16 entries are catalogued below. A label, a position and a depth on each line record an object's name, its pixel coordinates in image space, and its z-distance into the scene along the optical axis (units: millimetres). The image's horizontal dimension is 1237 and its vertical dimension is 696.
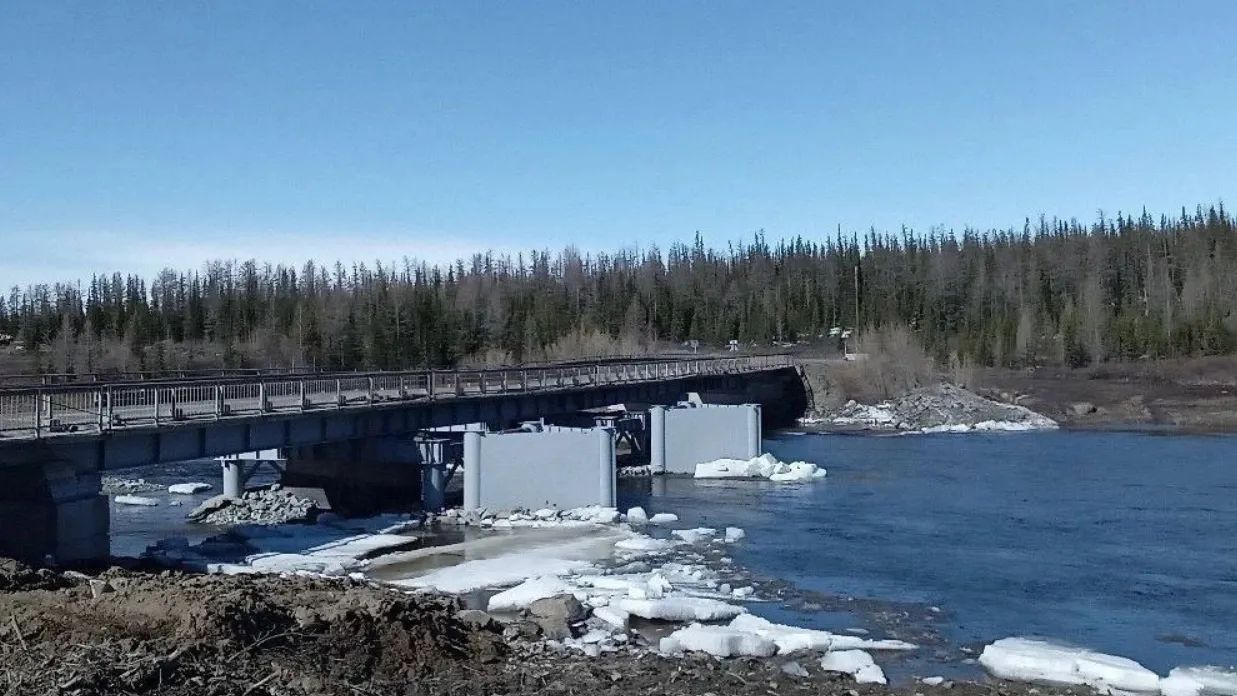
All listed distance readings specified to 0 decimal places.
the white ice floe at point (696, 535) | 35406
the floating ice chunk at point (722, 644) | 20312
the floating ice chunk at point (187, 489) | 49719
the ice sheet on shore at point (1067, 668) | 18656
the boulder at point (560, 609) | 22438
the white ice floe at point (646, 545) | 33500
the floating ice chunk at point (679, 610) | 23750
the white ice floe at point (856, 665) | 18859
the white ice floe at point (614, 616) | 22828
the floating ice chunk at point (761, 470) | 52656
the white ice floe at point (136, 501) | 45941
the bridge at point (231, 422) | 26922
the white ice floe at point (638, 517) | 39969
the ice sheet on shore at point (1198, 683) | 18266
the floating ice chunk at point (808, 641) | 20891
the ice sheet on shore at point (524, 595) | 24641
